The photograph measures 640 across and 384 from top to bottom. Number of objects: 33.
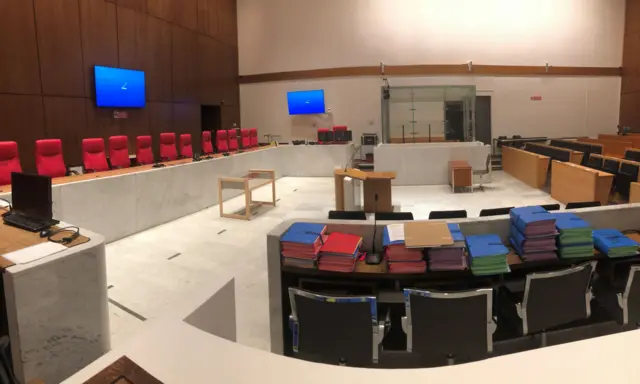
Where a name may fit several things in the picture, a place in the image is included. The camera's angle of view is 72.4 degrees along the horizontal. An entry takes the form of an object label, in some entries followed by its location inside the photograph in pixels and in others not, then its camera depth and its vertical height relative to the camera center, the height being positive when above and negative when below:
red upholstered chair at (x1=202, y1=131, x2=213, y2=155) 9.84 -0.08
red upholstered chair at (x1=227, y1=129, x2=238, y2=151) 10.92 -0.02
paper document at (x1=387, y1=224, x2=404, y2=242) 2.72 -0.62
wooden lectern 6.77 -0.81
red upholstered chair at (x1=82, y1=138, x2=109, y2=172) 6.84 -0.22
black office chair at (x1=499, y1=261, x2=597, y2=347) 2.61 -1.03
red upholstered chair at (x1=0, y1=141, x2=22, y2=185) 5.58 -0.22
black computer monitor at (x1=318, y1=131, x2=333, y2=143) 12.68 -0.01
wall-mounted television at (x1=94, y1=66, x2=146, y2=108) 8.86 +1.13
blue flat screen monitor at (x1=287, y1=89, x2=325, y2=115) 13.98 +1.13
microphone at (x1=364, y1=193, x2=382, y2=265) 2.84 -0.80
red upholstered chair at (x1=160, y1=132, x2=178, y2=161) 8.55 -0.14
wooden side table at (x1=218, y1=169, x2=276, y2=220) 7.14 -0.79
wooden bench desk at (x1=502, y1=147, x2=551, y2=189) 9.46 -0.79
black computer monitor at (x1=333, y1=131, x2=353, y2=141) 12.58 +0.04
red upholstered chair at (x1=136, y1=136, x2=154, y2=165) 7.85 -0.19
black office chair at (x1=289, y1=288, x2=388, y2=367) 2.34 -1.03
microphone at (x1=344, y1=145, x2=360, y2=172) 12.72 -0.48
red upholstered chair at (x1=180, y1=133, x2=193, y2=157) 9.16 -0.13
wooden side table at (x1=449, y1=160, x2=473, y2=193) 9.23 -0.90
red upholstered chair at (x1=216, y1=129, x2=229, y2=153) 10.44 -0.07
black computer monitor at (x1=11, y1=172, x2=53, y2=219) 3.19 -0.39
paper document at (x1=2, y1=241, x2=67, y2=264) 2.51 -0.65
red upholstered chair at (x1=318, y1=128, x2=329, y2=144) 12.70 +0.11
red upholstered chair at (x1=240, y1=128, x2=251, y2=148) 11.24 +0.01
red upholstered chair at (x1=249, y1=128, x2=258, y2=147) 11.79 +0.04
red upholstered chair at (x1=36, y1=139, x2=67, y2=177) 6.18 -0.22
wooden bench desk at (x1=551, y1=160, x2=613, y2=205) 6.92 -0.88
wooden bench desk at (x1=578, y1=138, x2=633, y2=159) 11.16 -0.42
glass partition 10.95 +0.52
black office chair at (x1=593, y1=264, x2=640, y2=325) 2.78 -1.11
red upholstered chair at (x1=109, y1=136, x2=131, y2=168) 7.21 -0.18
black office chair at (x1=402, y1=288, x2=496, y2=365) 2.33 -1.02
